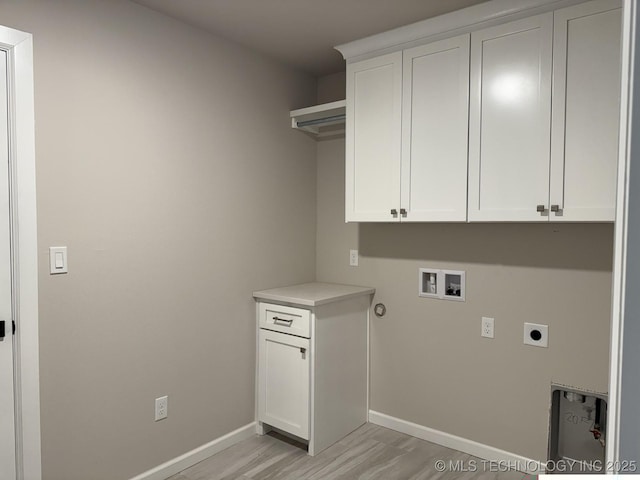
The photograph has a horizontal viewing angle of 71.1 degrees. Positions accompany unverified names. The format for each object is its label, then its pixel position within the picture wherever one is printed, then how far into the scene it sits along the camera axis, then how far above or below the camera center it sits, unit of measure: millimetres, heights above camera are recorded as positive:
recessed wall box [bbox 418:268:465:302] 2691 -377
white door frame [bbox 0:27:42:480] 1843 -126
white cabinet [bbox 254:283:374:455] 2656 -875
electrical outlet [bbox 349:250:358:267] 3190 -255
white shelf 2982 +720
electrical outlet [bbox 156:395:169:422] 2410 -1010
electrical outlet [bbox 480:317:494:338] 2570 -597
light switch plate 1970 -178
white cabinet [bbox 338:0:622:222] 1940 +514
